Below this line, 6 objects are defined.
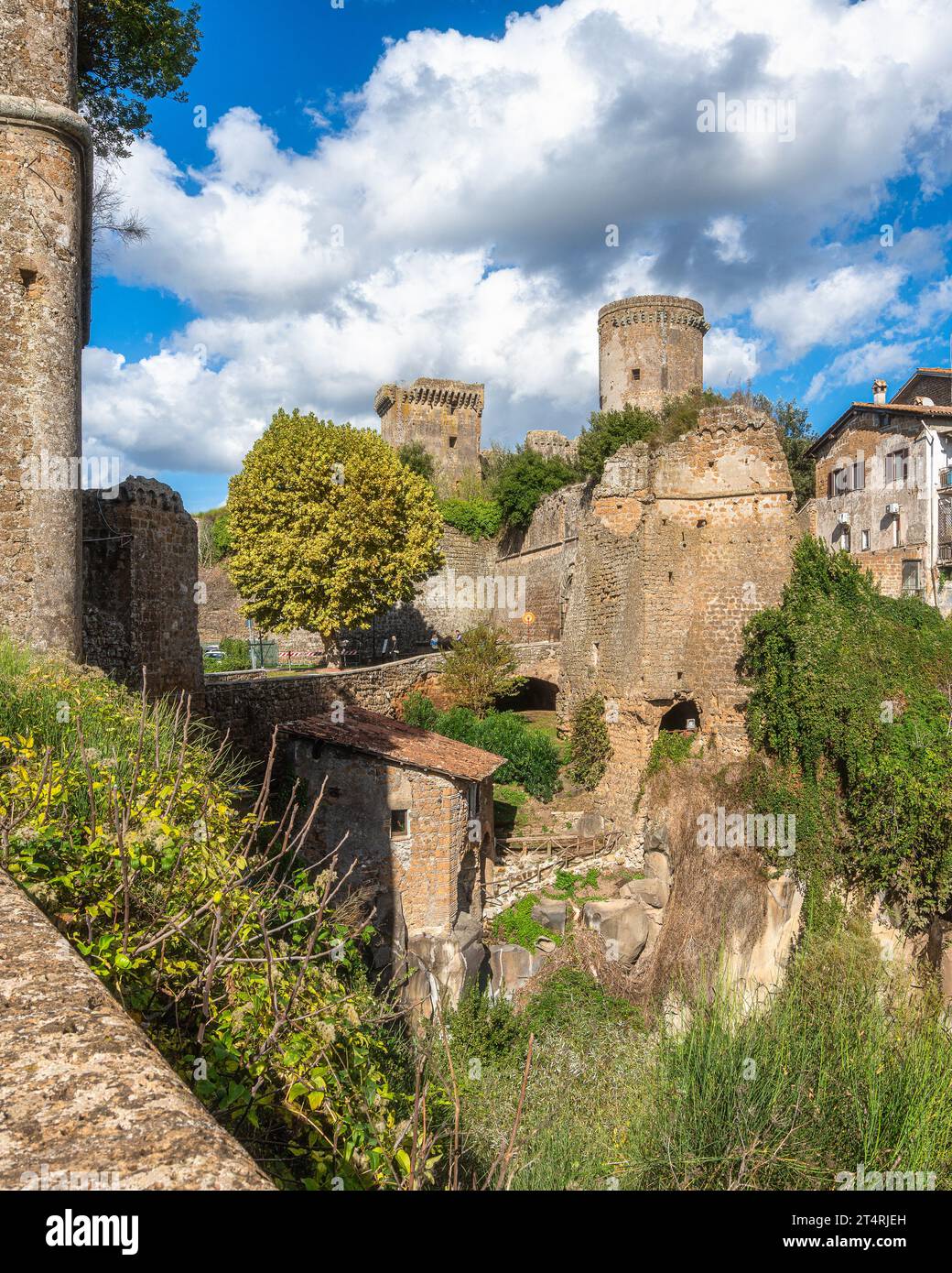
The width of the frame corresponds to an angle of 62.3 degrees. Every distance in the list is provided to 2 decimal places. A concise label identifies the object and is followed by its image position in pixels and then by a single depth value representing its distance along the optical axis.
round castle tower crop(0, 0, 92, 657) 7.89
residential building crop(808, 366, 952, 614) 27.66
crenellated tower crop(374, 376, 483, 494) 47.38
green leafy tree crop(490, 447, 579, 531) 36.88
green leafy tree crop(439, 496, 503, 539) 39.12
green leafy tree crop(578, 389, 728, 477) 34.12
